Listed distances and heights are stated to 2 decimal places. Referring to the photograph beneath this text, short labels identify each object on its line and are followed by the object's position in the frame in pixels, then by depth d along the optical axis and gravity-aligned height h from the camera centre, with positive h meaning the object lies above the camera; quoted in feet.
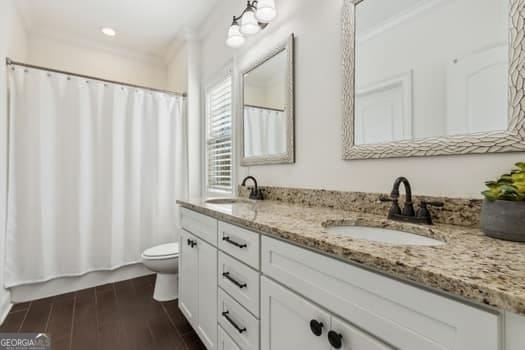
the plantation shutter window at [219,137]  7.59 +1.23
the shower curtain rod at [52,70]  6.38 +2.86
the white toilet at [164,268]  6.50 -2.42
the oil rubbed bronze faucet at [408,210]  2.93 -0.41
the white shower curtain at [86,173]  6.64 +0.04
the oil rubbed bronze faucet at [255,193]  5.93 -0.42
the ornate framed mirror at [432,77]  2.55 +1.19
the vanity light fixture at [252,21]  5.06 +3.29
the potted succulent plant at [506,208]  2.10 -0.27
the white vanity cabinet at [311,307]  1.45 -1.09
